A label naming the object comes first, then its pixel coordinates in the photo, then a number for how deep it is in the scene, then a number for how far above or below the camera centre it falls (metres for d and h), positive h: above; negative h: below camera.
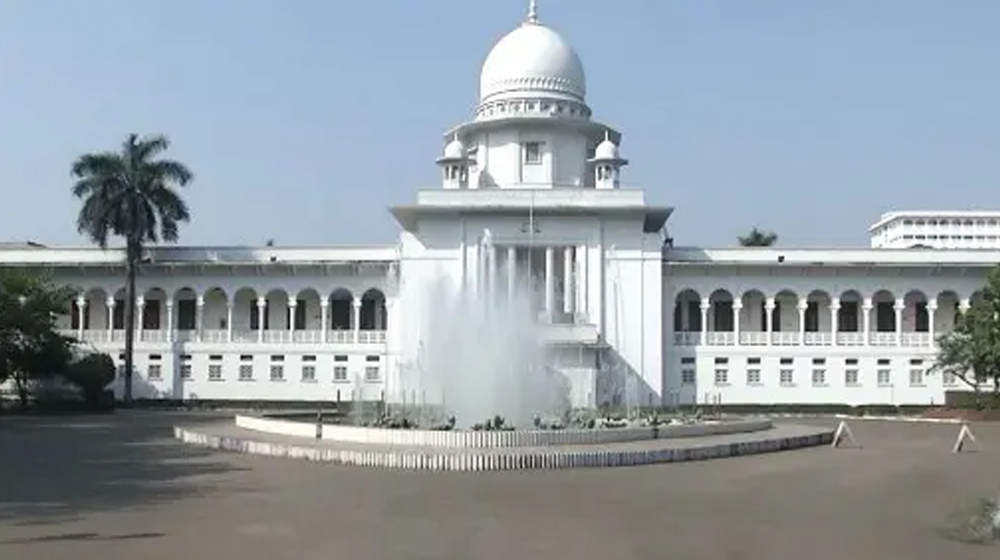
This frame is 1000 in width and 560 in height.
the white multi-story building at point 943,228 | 142.25 +17.44
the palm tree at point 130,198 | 48.16 +7.06
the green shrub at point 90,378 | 45.72 -0.80
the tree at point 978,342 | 41.44 +0.71
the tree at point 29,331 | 40.31 +1.03
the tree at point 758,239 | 75.75 +8.38
